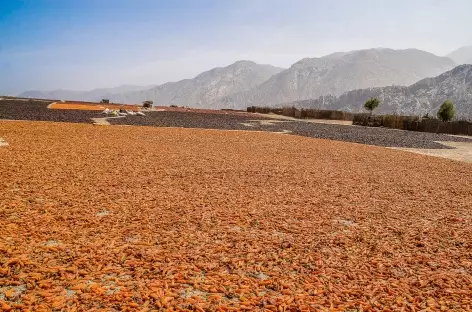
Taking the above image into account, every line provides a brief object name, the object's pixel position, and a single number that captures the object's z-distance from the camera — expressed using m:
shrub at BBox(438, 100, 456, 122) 50.72
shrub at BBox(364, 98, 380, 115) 66.50
